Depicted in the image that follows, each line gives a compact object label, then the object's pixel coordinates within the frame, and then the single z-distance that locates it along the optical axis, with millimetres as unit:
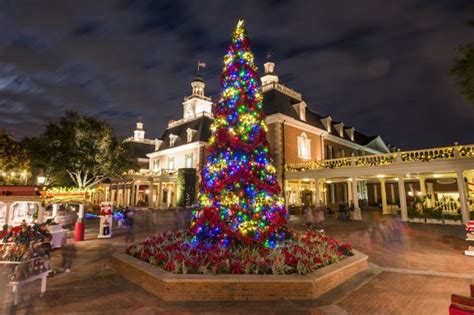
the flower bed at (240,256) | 6438
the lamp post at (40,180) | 17020
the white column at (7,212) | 15354
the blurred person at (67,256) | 8655
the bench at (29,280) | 5645
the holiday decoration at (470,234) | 9664
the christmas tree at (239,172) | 8758
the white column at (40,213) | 13820
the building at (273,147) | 26681
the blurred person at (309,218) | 15570
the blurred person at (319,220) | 15776
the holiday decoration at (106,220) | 14922
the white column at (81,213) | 14022
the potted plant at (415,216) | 19672
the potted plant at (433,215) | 18969
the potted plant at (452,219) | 18272
